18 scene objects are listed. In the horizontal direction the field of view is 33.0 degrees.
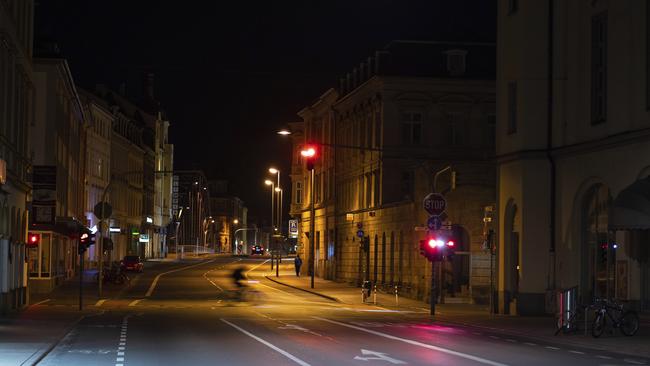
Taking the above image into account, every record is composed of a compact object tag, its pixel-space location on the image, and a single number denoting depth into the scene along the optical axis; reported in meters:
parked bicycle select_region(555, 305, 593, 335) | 30.22
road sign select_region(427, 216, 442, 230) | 41.72
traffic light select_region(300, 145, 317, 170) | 46.19
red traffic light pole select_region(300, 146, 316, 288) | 46.25
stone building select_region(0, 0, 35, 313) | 35.91
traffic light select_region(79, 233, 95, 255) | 44.69
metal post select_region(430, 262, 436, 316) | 40.97
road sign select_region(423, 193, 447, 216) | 42.94
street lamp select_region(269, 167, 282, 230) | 93.31
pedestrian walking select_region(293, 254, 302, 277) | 88.14
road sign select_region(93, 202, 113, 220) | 52.19
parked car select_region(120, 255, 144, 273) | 86.50
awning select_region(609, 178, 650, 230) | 30.59
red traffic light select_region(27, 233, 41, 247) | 45.56
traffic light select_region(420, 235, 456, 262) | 41.66
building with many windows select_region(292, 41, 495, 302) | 56.03
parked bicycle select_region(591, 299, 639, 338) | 29.02
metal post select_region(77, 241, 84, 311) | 39.91
